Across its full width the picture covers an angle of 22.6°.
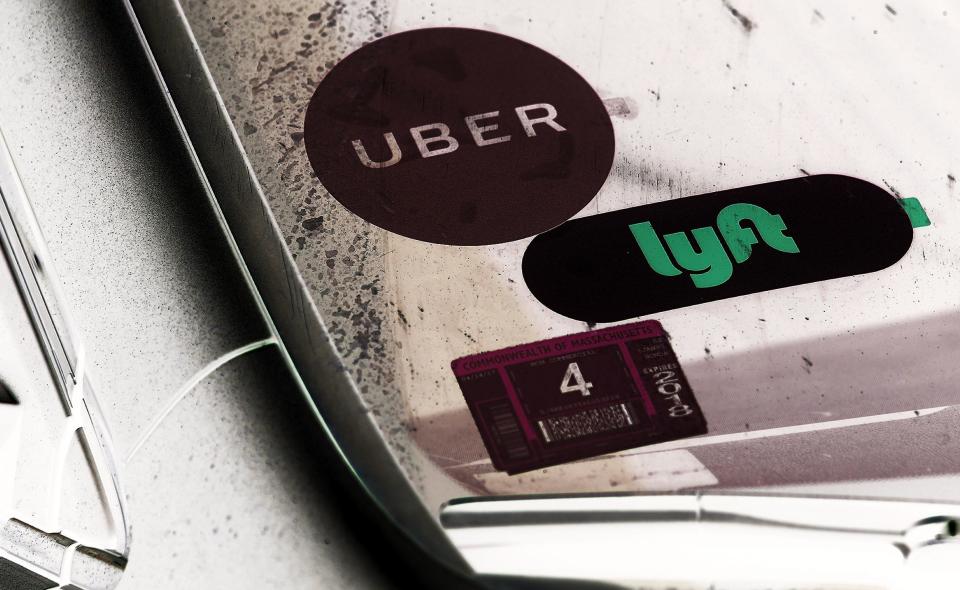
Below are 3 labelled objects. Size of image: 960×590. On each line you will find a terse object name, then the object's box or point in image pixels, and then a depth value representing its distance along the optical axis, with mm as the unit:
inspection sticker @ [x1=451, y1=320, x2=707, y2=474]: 722
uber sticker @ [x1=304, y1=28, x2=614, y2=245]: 774
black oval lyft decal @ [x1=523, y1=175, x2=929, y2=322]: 762
